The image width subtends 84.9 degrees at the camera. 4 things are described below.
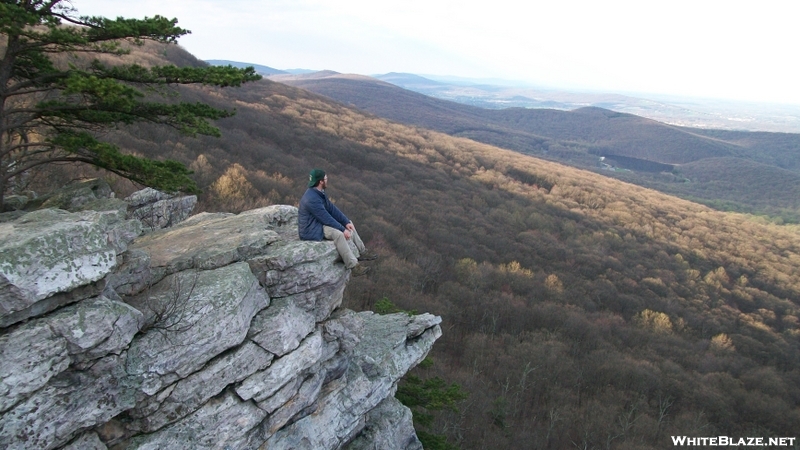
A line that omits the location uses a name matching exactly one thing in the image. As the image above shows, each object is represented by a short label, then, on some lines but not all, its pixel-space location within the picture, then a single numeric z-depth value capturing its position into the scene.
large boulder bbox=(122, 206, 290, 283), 7.54
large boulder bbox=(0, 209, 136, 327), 4.93
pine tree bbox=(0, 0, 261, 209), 7.40
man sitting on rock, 8.18
